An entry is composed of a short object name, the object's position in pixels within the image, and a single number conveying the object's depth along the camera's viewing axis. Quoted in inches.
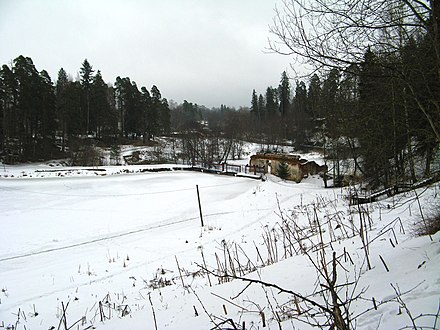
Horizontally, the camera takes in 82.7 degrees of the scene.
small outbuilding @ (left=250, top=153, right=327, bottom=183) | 1146.7
